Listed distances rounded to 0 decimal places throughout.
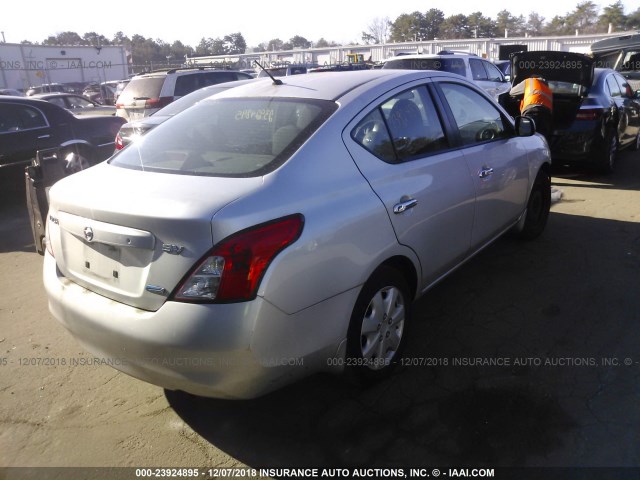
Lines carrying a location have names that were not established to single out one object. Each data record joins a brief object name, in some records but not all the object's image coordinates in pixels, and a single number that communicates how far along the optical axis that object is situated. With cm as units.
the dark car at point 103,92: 2508
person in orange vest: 704
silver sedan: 219
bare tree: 8069
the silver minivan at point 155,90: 1039
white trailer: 3838
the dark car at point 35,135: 747
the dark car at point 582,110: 744
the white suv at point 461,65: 1149
